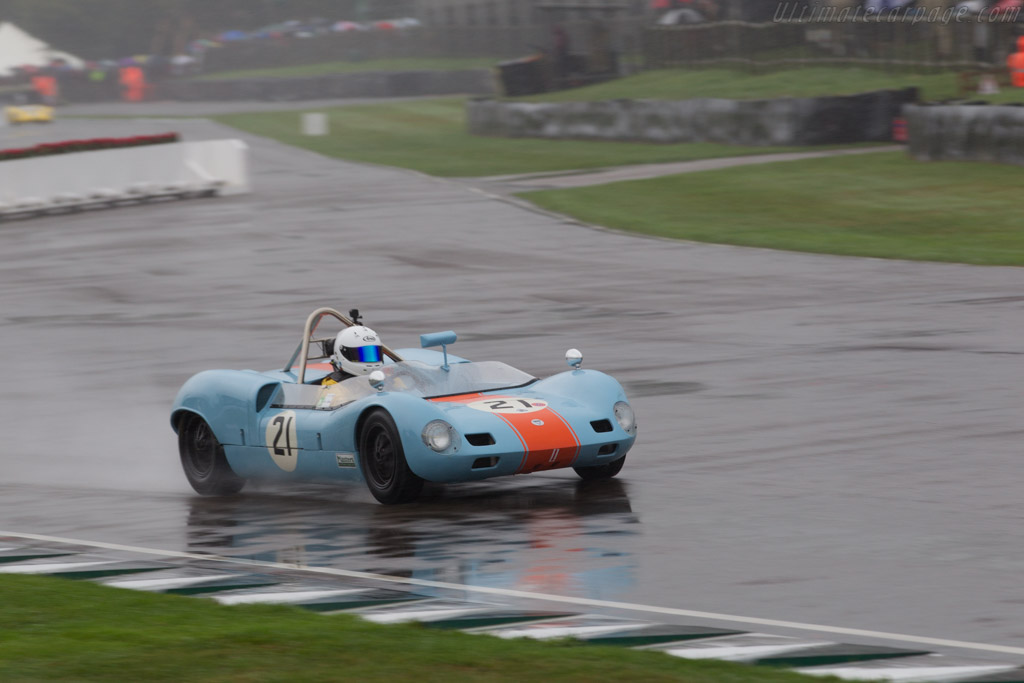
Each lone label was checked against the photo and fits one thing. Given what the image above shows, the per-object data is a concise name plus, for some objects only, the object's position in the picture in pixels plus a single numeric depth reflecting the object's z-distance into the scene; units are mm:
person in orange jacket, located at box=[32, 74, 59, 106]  95619
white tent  104288
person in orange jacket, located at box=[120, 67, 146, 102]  98125
